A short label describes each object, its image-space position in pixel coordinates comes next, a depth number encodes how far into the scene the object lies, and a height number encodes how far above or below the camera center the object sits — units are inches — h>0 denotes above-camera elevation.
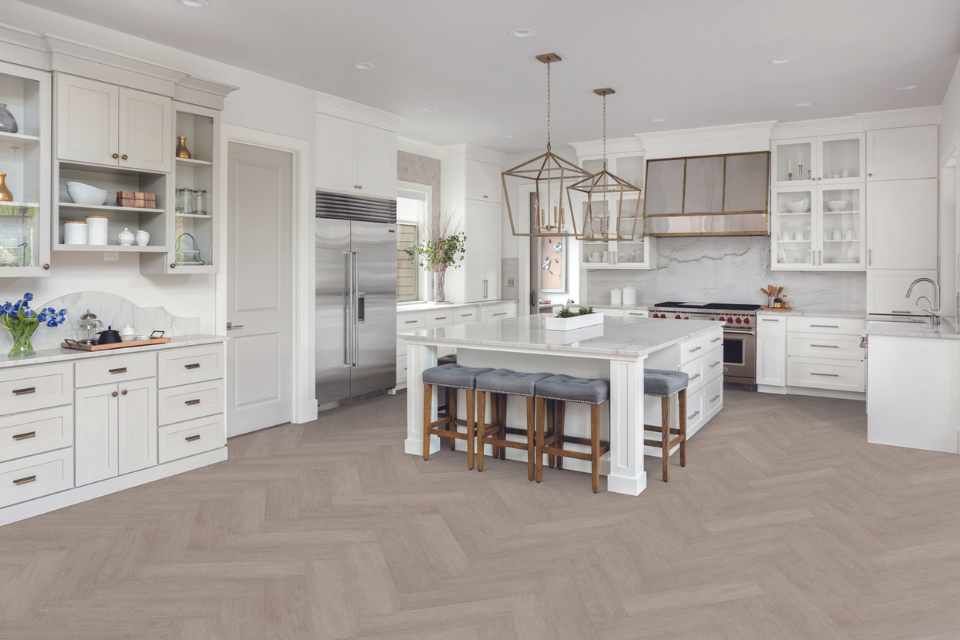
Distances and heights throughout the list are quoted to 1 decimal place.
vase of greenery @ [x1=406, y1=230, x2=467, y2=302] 312.8 +28.2
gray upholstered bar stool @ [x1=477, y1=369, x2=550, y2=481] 166.2 -22.8
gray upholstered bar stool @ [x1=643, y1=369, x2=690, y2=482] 165.8 -20.0
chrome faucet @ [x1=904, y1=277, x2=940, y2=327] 239.6 +5.4
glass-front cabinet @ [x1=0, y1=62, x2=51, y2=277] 149.7 +31.5
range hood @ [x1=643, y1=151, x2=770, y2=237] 284.5 +51.3
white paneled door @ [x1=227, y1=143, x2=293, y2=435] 209.5 +8.6
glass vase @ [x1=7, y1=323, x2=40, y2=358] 150.2 -5.8
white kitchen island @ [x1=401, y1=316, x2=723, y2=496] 157.5 -11.2
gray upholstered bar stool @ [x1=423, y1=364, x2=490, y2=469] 173.8 -20.6
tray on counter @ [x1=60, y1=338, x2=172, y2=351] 157.2 -7.0
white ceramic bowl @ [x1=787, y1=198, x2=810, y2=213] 281.4 +45.1
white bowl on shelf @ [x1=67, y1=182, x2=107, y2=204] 160.2 +28.3
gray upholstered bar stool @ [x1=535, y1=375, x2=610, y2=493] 156.2 -18.9
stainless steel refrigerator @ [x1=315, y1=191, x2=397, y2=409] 239.1 +6.9
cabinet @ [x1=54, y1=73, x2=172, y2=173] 153.8 +44.3
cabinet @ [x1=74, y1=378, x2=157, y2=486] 152.9 -26.2
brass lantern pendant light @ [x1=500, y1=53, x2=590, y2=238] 334.6 +59.0
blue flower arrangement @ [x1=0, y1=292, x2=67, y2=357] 149.9 -1.6
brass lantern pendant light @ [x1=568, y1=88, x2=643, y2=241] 313.7 +46.5
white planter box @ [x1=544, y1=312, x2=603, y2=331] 181.9 -1.8
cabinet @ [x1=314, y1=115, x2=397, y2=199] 236.1 +56.5
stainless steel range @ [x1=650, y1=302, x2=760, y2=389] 281.3 -8.3
